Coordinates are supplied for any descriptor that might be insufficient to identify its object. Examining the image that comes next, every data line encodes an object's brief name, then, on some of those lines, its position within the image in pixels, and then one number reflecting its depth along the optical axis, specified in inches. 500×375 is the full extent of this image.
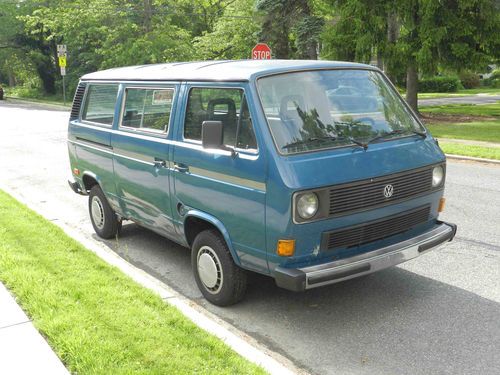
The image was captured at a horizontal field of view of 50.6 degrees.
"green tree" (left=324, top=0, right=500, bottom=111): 764.6
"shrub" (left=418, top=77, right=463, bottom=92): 1980.8
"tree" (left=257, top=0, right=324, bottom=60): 1039.0
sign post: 1406.3
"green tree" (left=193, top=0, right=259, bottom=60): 1409.9
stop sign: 636.1
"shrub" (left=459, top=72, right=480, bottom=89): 2145.7
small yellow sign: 1455.5
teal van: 156.3
